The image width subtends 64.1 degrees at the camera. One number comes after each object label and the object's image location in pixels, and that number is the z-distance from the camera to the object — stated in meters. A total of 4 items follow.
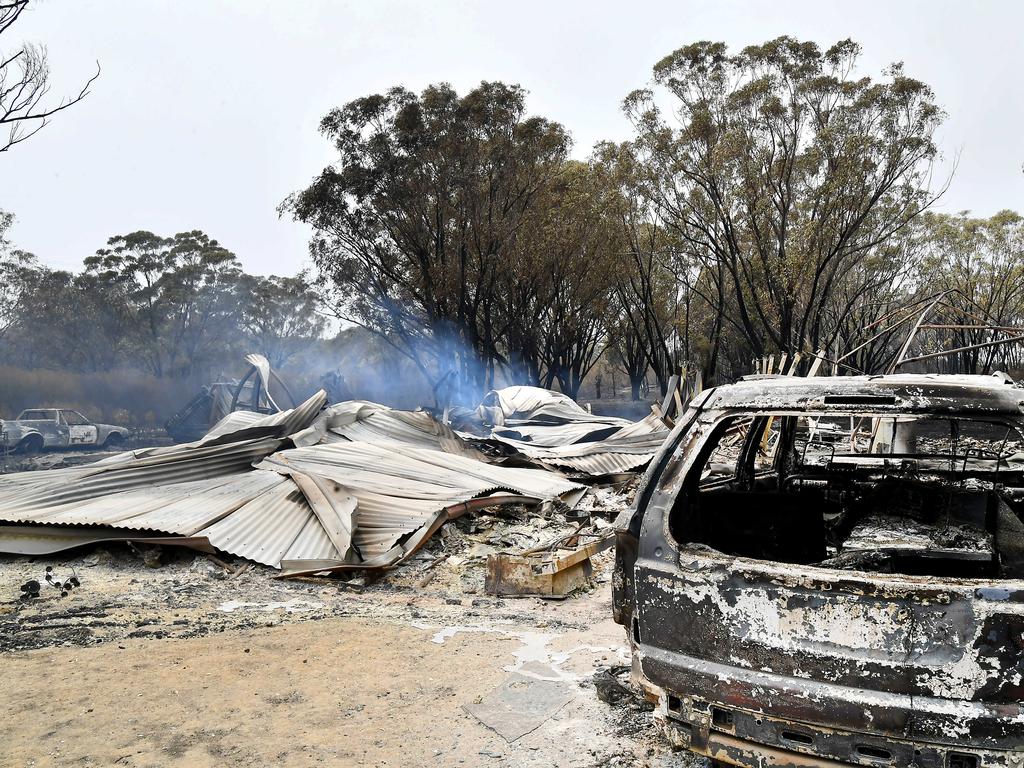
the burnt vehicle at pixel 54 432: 19.72
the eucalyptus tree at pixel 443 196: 25.83
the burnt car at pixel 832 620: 2.39
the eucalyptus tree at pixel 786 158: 21.97
